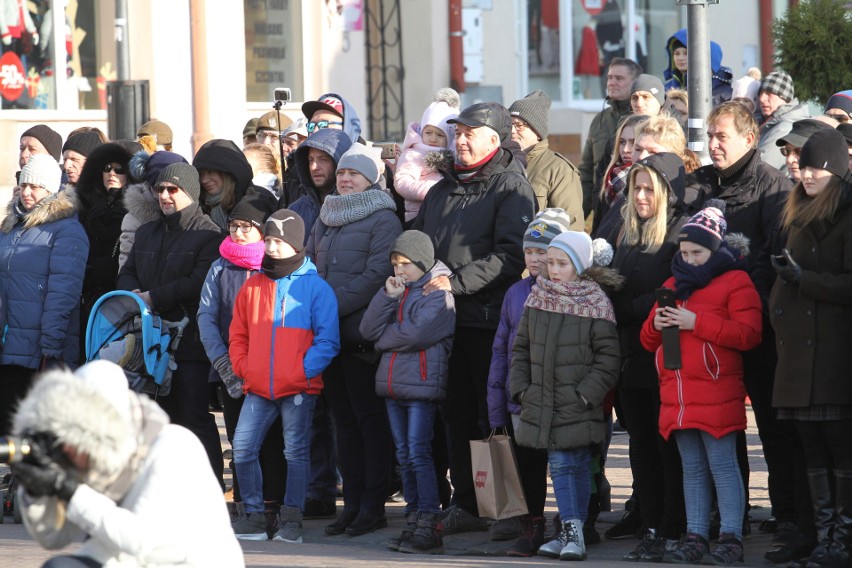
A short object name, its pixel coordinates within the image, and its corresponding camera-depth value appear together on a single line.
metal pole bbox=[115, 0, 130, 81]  27.19
